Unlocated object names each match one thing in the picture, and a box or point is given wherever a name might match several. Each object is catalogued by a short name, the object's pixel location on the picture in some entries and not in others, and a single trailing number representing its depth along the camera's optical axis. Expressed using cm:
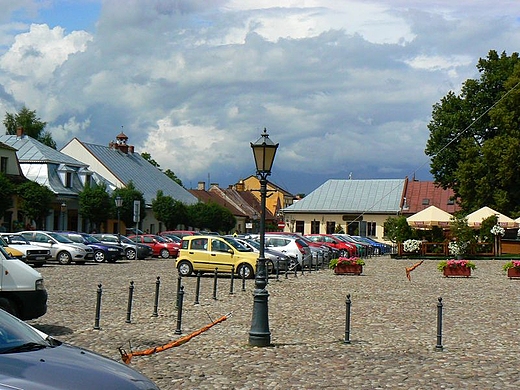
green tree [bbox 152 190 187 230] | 7412
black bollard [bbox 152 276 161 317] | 1658
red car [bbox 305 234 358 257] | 4822
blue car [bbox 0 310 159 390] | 568
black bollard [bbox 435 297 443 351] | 1252
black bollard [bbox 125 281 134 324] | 1530
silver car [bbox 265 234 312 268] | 3562
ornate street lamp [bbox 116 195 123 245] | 5029
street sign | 4508
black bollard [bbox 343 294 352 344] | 1311
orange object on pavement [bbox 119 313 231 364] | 995
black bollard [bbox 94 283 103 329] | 1423
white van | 1341
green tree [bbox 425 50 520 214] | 5216
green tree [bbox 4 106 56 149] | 8838
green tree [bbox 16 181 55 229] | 5412
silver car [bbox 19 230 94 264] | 3731
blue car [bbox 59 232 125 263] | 4041
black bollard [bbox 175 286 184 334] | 1405
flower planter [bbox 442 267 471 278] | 3095
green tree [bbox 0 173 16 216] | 4981
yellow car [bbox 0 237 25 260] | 3059
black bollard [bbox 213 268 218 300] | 2037
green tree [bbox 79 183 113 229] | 6294
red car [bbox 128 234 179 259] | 4934
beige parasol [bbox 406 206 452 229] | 5059
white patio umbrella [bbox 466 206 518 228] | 4814
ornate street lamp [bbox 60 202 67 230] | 6348
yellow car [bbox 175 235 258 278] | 2867
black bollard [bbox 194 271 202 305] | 1921
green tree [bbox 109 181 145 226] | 6588
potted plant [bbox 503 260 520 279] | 2997
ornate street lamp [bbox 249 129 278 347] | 1276
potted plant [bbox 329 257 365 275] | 3206
